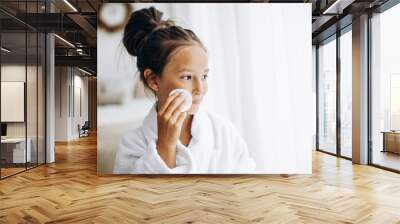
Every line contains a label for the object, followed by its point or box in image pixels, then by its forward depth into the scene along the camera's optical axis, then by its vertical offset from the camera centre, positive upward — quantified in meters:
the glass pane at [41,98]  7.68 +0.30
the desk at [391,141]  7.17 -0.61
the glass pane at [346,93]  8.66 +0.41
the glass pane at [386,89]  7.00 +0.41
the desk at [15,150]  6.32 -0.66
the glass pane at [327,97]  9.77 +0.38
